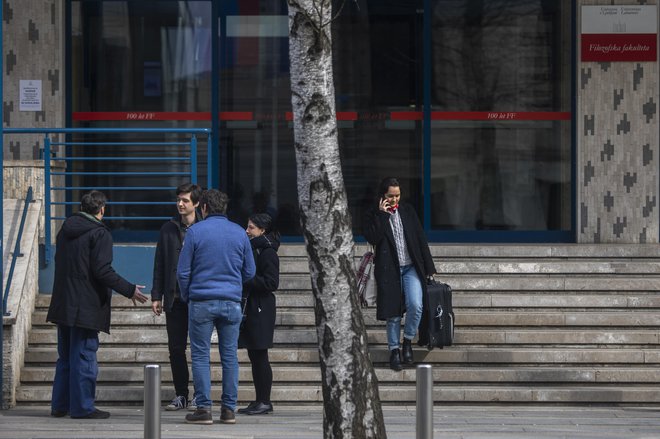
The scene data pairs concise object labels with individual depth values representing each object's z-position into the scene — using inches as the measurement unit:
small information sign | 1042.7
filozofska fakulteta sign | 1043.3
